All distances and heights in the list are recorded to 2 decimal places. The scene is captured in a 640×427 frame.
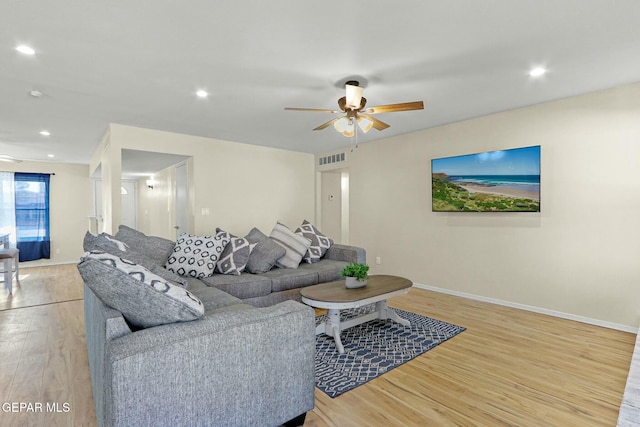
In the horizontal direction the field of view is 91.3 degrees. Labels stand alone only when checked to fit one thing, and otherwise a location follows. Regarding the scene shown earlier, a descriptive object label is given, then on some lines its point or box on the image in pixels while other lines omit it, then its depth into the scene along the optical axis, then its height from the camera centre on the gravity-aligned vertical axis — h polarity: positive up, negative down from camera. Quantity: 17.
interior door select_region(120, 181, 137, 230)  9.20 +0.19
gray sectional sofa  1.19 -0.64
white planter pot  2.90 -0.68
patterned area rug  2.22 -1.18
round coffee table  2.56 -0.74
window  6.82 -0.06
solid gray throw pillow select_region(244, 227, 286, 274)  3.61 -0.52
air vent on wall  5.98 +1.01
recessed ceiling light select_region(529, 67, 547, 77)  2.71 +1.22
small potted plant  2.88 -0.60
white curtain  6.76 +0.08
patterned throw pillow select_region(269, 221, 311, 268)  3.87 -0.45
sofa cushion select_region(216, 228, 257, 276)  3.42 -0.52
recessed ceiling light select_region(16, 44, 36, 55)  2.31 +1.20
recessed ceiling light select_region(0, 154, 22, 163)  5.57 +0.92
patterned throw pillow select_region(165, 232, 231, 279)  3.21 -0.49
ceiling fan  2.64 +0.87
